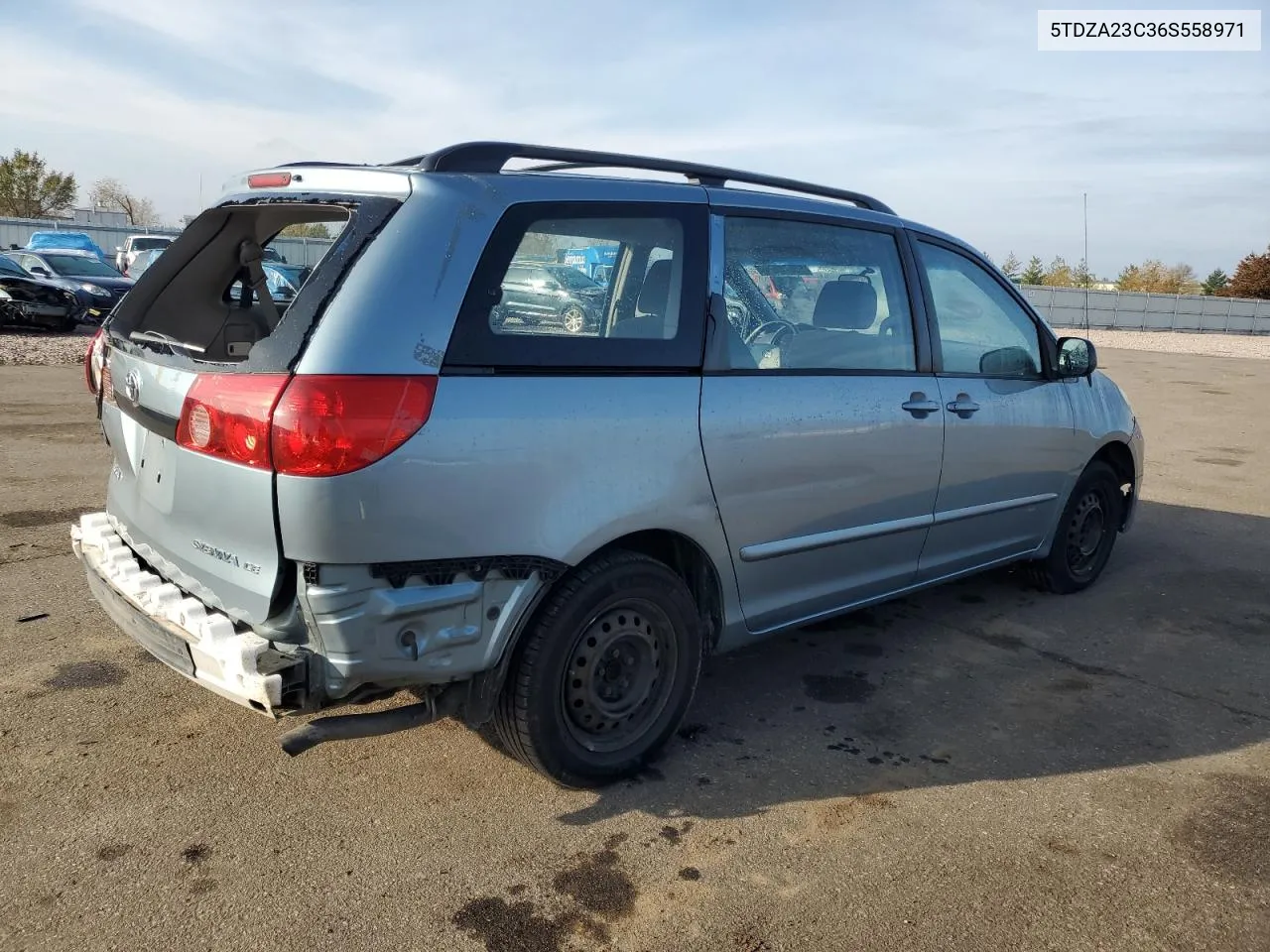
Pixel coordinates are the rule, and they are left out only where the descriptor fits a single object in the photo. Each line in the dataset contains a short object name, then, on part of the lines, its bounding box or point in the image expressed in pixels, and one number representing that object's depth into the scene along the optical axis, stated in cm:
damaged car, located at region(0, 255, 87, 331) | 1675
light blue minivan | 262
